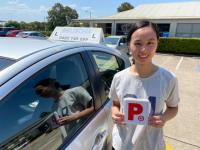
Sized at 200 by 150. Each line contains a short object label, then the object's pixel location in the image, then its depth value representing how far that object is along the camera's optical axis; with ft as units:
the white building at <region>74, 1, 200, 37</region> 50.17
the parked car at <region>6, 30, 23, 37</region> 50.27
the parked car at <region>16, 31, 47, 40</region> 48.77
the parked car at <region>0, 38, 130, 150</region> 2.64
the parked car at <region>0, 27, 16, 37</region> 55.71
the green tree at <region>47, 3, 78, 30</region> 153.18
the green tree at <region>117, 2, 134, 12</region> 127.51
